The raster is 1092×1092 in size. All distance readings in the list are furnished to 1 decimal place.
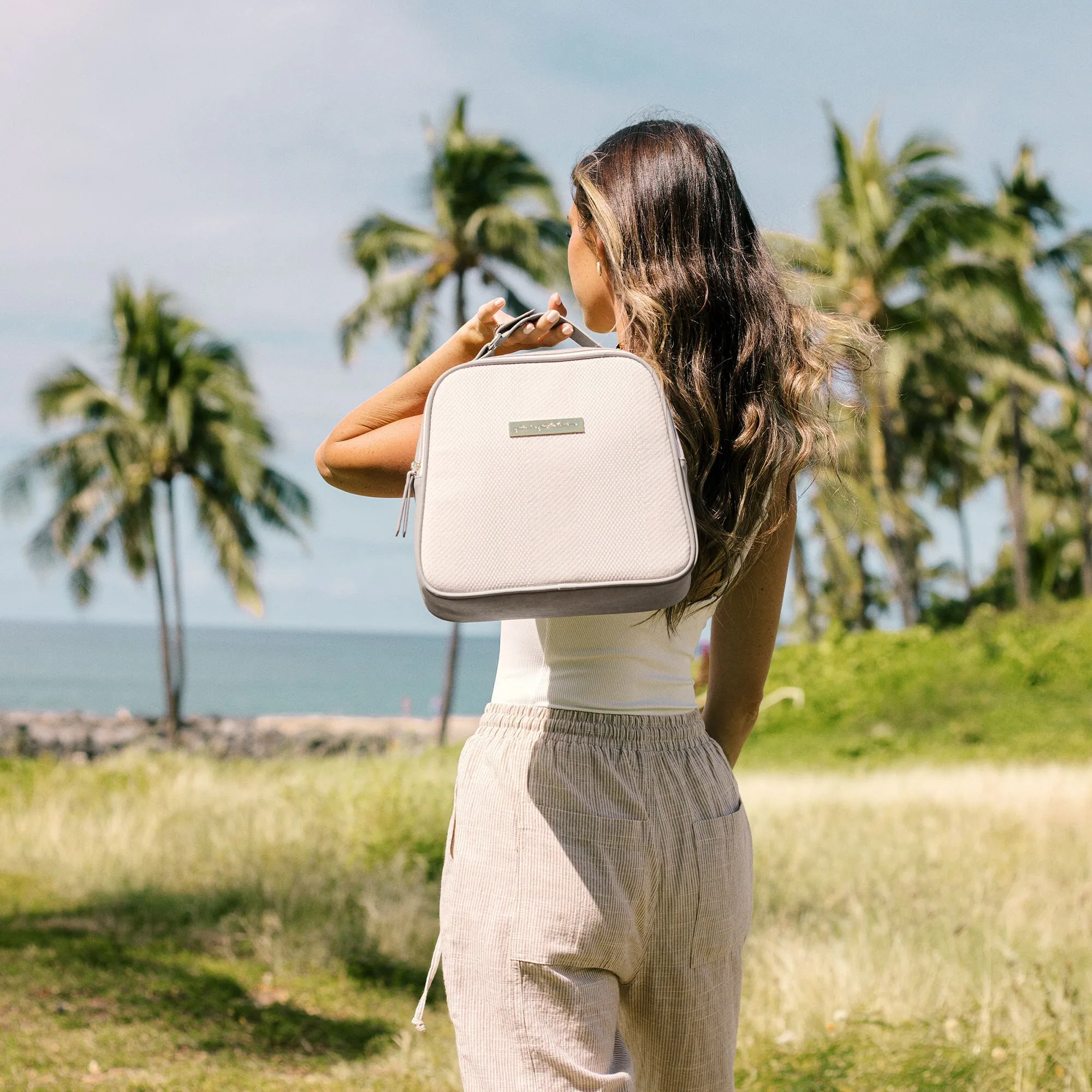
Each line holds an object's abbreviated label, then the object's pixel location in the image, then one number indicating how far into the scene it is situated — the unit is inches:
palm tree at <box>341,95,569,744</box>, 788.6
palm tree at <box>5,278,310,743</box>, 903.1
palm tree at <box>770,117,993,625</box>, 860.0
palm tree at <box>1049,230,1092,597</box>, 1041.5
